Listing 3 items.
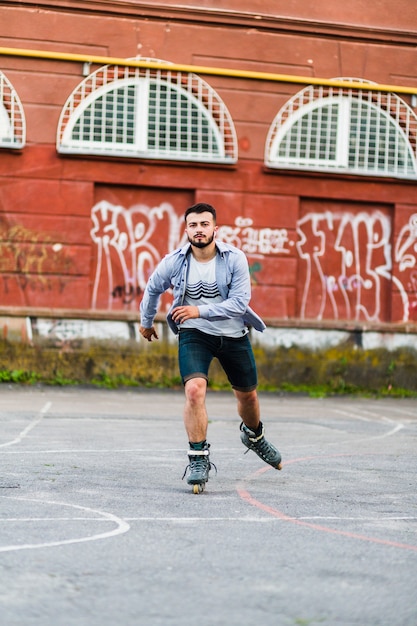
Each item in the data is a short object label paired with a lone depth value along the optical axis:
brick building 17.94
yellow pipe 17.77
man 8.08
